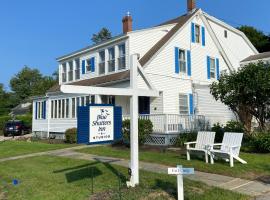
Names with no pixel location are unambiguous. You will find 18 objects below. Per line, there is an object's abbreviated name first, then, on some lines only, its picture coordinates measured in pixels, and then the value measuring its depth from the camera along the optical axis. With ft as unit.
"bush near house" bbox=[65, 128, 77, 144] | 71.36
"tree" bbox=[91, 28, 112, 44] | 250.57
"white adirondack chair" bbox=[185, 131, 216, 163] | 39.49
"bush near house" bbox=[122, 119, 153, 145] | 58.29
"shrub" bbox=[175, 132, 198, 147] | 57.82
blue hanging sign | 24.80
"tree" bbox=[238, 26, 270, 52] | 156.15
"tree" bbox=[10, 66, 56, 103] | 300.30
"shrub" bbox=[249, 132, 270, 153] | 45.38
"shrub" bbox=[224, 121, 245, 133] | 58.10
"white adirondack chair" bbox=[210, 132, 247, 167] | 36.11
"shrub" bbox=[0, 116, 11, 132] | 140.30
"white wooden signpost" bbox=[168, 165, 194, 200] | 21.65
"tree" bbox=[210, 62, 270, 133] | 48.06
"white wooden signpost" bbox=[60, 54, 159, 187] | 25.14
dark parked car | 111.86
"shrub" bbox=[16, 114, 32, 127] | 136.89
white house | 68.28
